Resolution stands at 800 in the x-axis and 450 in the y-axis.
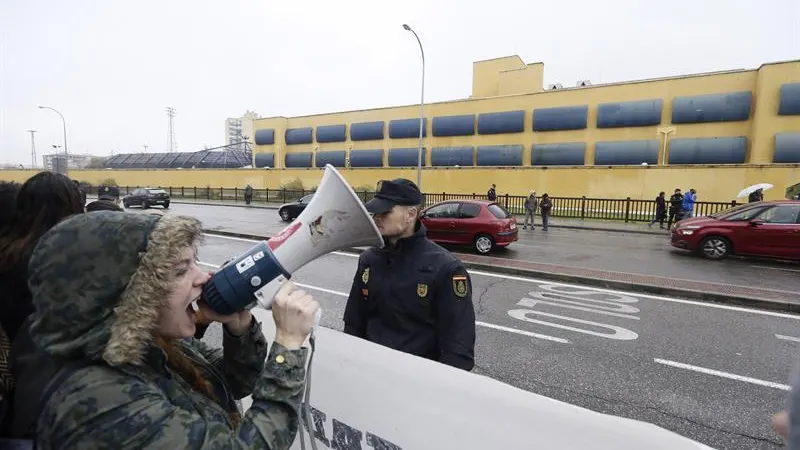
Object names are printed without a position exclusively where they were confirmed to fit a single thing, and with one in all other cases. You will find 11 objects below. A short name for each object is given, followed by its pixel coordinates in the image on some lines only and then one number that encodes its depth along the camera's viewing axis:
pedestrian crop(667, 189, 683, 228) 16.70
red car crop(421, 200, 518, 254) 10.59
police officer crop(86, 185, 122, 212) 3.50
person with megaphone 0.88
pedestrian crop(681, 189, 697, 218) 16.16
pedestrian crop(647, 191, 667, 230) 16.84
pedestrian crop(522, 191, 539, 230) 16.59
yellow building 21.41
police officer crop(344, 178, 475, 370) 2.20
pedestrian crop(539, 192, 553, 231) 16.45
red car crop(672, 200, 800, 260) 9.43
